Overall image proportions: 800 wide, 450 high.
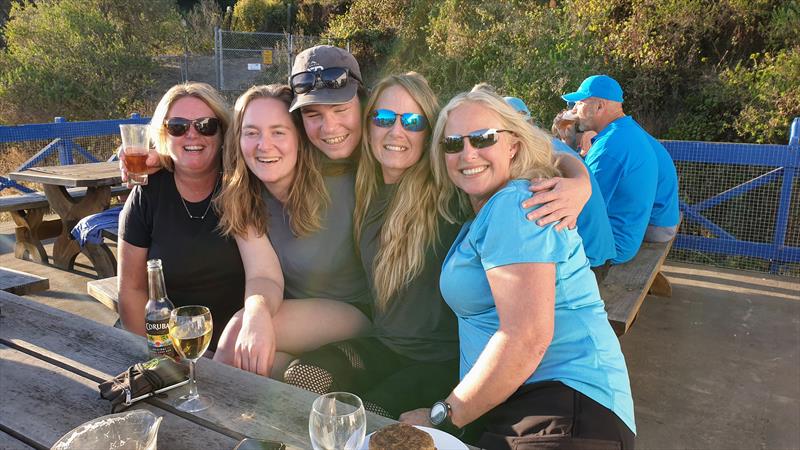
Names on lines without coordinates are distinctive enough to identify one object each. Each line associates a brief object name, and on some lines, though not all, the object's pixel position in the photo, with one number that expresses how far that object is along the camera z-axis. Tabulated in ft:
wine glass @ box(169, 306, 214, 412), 5.10
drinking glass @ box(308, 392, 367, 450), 3.88
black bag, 5.04
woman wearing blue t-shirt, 5.38
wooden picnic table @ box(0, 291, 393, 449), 4.64
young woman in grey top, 7.78
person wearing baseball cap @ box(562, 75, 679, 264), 12.30
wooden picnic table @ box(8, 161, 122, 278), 17.84
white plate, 4.26
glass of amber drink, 8.04
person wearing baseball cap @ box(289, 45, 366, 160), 7.82
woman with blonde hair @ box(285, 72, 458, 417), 7.31
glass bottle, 5.82
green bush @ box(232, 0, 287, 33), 65.46
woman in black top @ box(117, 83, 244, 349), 8.15
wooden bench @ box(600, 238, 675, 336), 8.93
